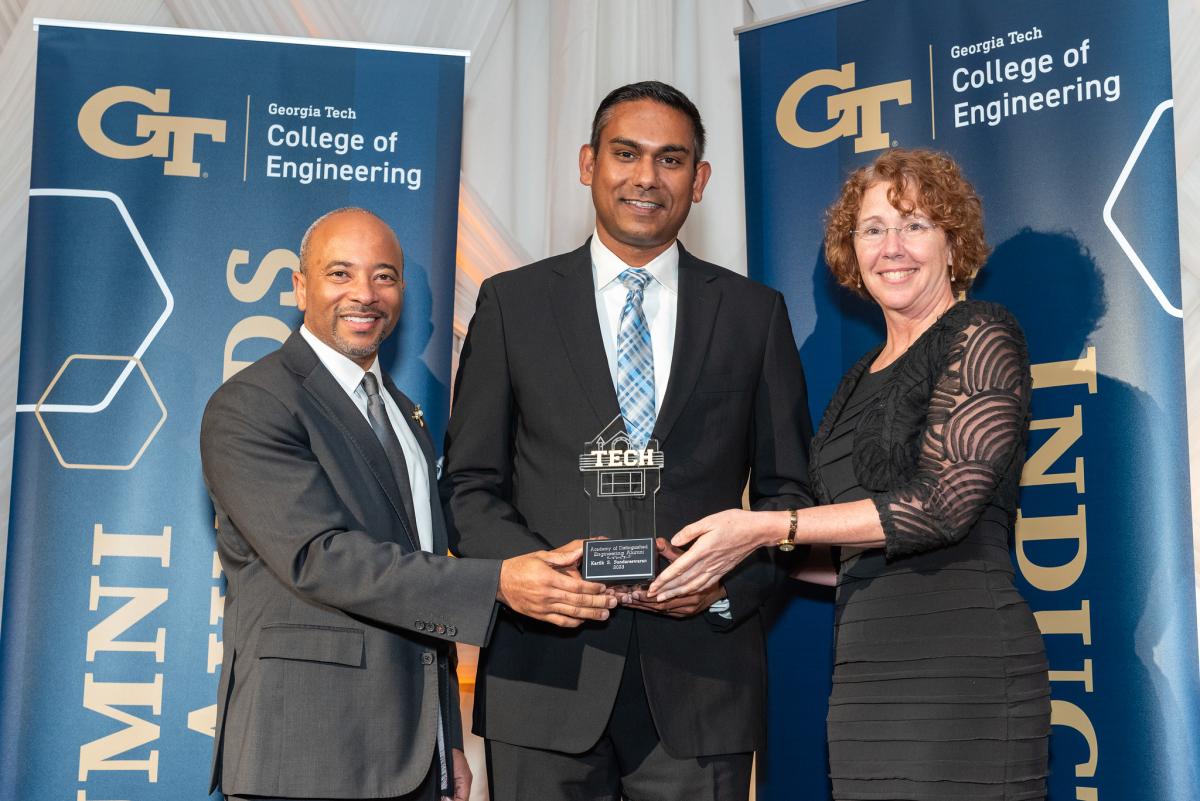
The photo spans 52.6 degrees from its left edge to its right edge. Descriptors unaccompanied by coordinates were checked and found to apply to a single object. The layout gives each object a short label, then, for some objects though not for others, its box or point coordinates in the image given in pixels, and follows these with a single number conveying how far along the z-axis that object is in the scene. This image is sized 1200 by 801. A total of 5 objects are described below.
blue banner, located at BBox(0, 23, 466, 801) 3.77
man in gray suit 2.51
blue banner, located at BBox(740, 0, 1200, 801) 3.33
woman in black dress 2.41
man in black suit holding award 2.66
